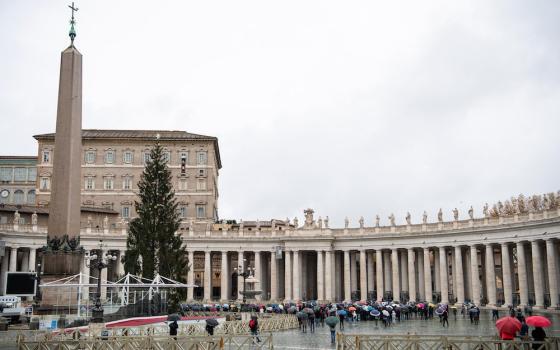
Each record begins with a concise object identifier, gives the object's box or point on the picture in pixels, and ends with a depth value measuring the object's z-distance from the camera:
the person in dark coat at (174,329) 22.20
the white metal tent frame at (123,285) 30.58
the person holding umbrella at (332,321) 27.83
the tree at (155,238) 50.66
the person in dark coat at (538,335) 16.90
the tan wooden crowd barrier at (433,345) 16.12
